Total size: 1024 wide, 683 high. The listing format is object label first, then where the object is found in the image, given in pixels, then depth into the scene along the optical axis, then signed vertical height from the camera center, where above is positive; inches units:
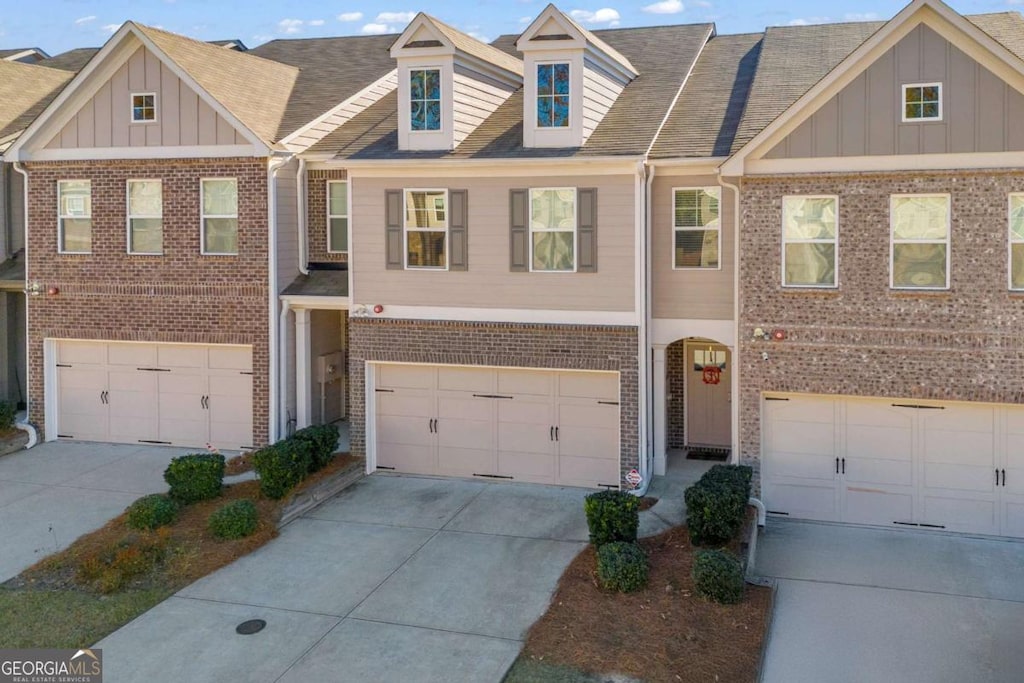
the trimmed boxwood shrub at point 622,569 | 458.9 -115.7
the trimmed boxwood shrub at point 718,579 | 444.5 -116.4
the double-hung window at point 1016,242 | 537.0 +47.6
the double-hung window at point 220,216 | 711.7 +83.3
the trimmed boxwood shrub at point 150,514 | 541.3 -105.0
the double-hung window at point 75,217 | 740.0 +86.0
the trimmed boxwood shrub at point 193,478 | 585.3 -91.5
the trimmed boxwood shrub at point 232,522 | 534.0 -108.0
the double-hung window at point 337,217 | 732.0 +84.6
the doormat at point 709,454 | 706.8 -93.8
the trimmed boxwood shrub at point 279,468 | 586.9 -86.1
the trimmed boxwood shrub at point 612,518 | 495.5 -98.2
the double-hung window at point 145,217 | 724.7 +83.8
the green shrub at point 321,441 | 634.2 -75.4
